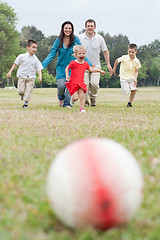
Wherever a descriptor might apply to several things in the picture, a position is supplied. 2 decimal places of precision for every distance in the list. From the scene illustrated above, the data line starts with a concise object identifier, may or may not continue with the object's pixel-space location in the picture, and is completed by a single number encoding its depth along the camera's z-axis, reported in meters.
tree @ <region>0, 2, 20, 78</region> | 48.84
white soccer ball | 2.31
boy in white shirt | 11.82
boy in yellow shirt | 12.39
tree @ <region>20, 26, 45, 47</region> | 97.00
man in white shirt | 12.44
